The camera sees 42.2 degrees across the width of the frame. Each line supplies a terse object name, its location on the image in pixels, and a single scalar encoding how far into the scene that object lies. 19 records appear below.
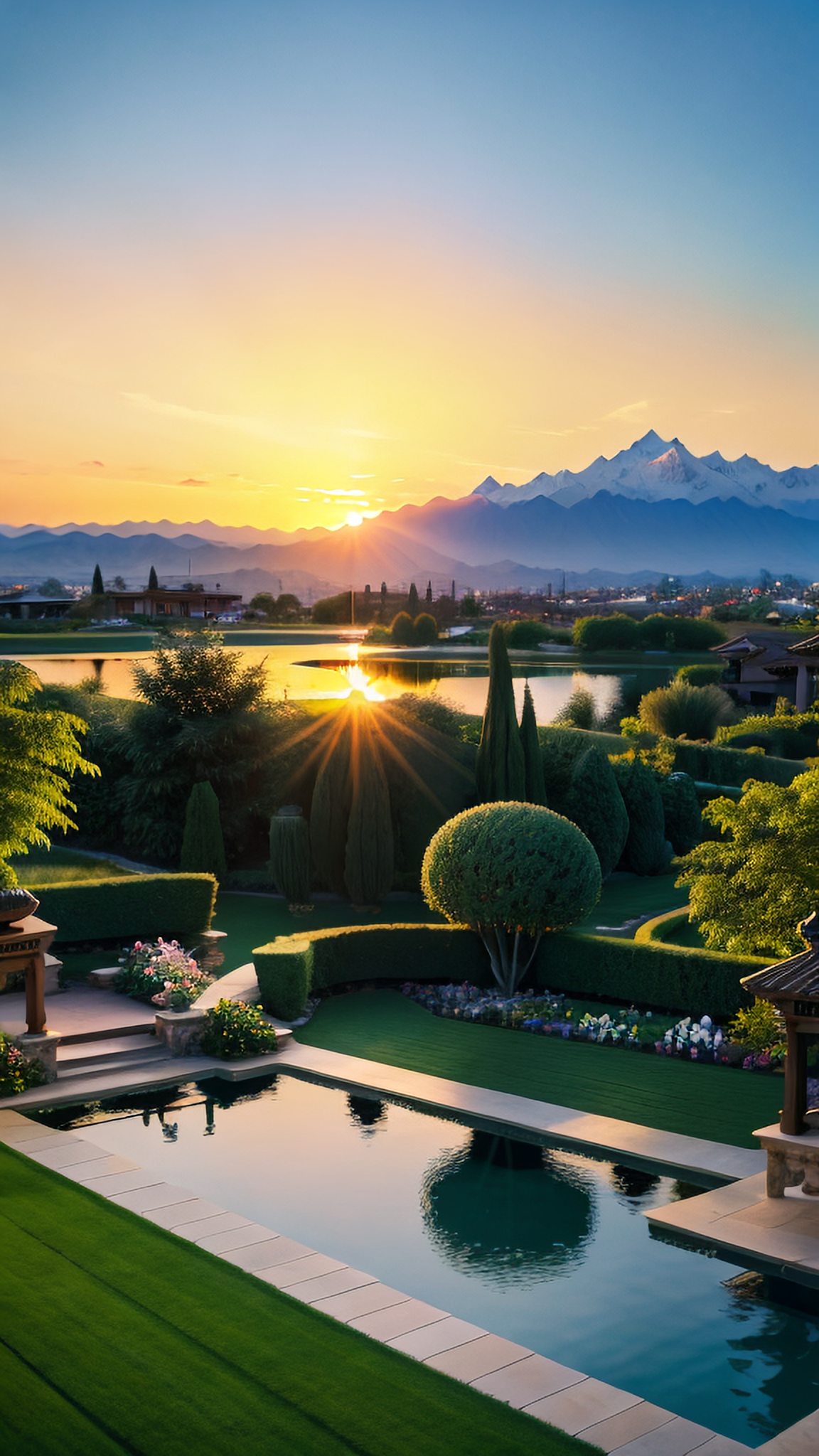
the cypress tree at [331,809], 22.06
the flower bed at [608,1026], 12.98
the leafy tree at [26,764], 13.03
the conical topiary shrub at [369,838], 21.33
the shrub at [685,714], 39.56
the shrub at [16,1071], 12.02
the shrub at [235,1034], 13.41
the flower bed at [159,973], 15.60
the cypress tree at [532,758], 22.48
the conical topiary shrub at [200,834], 23.05
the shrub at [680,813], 26.86
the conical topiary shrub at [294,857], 21.62
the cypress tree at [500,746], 21.69
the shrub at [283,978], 14.88
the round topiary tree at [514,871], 15.28
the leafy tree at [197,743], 25.16
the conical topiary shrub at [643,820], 25.11
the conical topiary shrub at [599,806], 23.86
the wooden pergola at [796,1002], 8.85
